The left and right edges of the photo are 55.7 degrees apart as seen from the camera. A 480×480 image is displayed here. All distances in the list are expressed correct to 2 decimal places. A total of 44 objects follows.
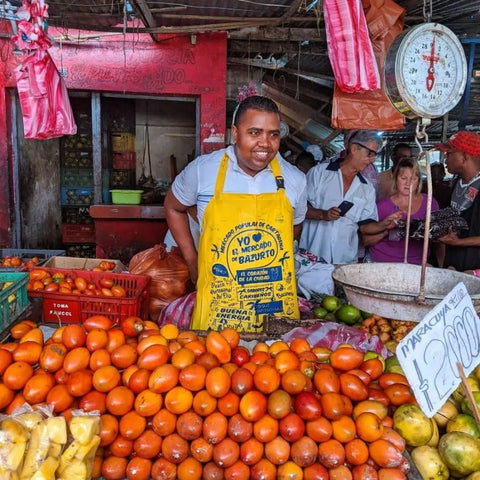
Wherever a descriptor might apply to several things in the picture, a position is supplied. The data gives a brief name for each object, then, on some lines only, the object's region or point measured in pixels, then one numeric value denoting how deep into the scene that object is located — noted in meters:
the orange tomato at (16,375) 1.55
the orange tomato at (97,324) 1.85
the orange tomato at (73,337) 1.69
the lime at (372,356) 1.95
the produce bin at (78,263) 4.19
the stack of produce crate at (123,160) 8.35
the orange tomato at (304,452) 1.37
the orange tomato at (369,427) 1.41
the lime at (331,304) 3.23
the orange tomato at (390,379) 1.69
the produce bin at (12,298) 2.23
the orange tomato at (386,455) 1.37
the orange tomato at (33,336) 1.80
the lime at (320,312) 3.14
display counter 5.32
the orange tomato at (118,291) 3.31
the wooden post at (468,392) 1.52
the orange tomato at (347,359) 1.67
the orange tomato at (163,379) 1.48
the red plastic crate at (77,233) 7.80
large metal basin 1.51
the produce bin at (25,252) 4.38
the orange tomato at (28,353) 1.65
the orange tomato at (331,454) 1.37
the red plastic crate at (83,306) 3.12
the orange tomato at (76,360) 1.58
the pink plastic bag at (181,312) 3.16
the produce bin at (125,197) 5.46
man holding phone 3.91
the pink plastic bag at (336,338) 2.27
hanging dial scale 2.14
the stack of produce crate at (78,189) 7.87
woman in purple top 3.90
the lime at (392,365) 1.92
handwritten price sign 1.47
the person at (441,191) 5.99
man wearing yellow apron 2.49
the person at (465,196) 3.77
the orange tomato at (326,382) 1.54
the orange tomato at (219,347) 1.67
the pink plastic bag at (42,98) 3.46
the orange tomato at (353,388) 1.55
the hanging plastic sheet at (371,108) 4.17
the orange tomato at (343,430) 1.41
